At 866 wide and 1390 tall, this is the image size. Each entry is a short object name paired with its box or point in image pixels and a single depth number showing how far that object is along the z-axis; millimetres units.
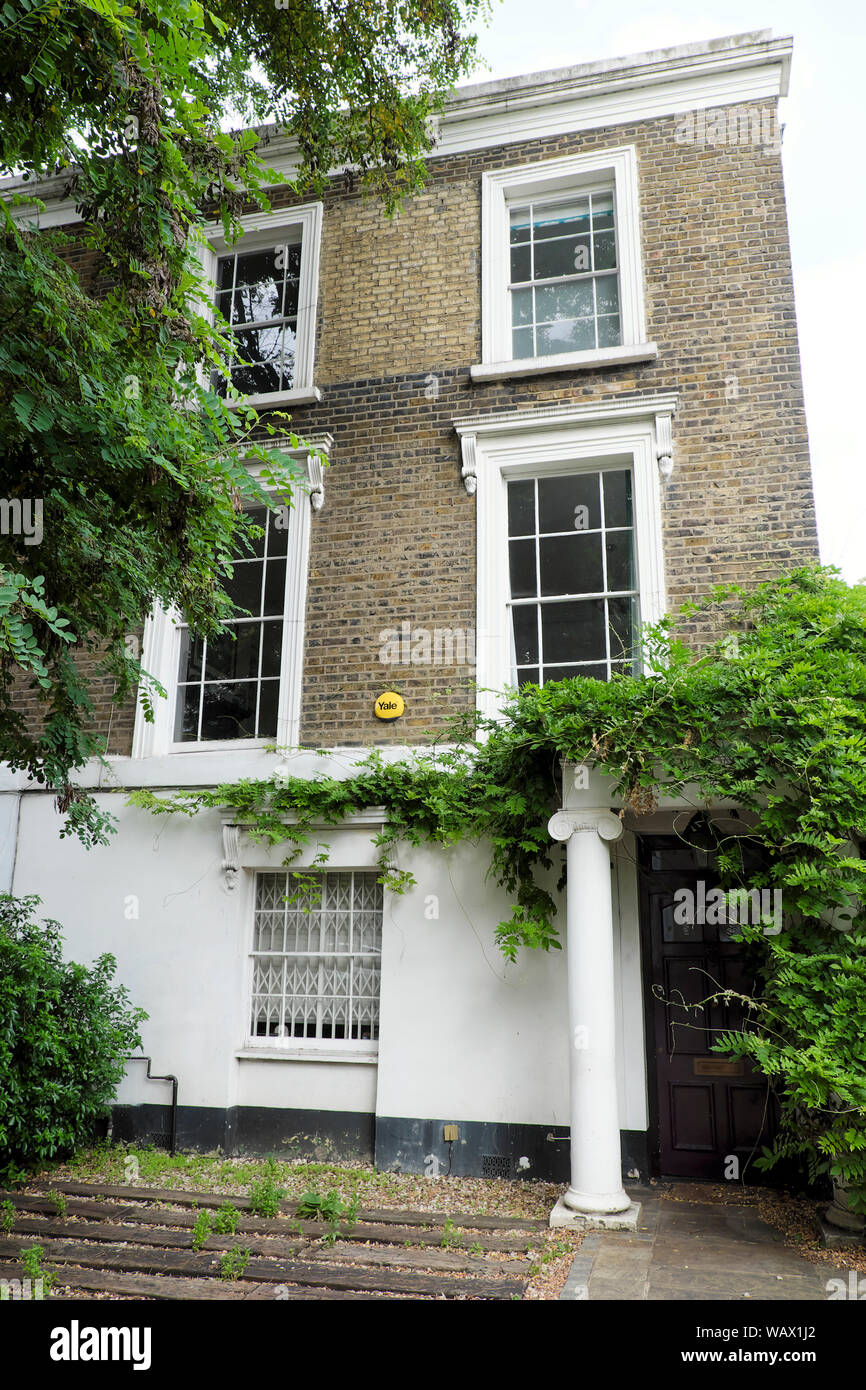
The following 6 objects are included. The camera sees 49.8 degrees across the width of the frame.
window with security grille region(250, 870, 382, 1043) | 7820
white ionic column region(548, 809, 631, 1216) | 5980
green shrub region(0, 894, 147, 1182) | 6758
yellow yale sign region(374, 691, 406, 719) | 7984
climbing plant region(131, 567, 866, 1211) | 5234
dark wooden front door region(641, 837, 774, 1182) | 6949
